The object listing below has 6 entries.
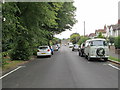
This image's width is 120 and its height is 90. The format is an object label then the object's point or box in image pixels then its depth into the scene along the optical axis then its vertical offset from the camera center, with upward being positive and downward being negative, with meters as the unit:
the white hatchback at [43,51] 21.00 -0.89
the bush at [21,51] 17.03 -0.71
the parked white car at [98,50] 15.59 -0.56
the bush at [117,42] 24.08 +0.29
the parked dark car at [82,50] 21.21 -0.86
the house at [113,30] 55.84 +5.08
